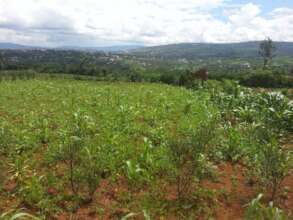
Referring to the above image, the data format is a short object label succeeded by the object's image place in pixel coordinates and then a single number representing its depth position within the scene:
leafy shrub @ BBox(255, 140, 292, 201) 3.61
